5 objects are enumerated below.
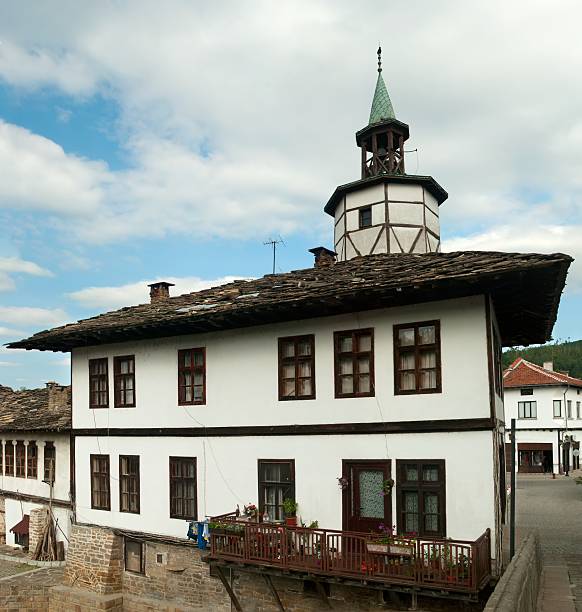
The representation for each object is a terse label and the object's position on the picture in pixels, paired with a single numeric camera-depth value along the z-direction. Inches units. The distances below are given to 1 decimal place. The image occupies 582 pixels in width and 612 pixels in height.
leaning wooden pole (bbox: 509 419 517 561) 567.5
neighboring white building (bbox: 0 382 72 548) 988.6
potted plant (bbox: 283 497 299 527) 626.8
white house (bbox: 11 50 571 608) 560.4
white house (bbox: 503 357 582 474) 2075.5
